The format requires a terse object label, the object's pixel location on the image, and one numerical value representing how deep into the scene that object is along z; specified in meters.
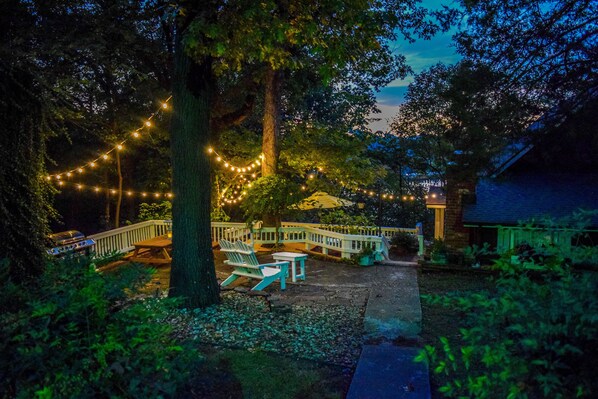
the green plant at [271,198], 12.29
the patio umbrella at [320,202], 13.10
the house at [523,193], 10.30
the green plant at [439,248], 10.51
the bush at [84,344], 2.43
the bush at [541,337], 2.06
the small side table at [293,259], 9.05
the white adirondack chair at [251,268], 7.84
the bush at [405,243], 14.57
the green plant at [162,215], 14.48
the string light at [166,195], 17.16
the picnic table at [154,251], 10.79
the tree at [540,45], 7.77
